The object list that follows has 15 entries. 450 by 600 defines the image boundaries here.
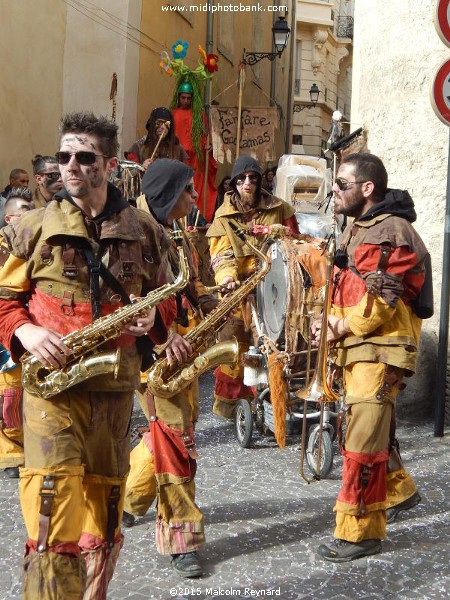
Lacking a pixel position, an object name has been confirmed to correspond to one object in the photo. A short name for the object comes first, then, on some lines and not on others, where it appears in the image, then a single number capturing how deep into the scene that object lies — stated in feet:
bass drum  20.94
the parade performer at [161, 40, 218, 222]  42.96
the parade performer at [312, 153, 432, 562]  14.51
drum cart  20.88
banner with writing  43.50
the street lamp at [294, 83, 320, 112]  108.37
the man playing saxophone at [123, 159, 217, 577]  14.21
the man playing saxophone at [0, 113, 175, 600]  10.03
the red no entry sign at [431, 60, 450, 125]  20.89
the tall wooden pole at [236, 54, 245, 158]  43.04
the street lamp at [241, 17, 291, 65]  62.39
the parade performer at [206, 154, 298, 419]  24.16
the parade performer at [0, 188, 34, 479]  19.40
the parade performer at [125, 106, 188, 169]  35.14
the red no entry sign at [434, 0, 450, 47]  20.67
